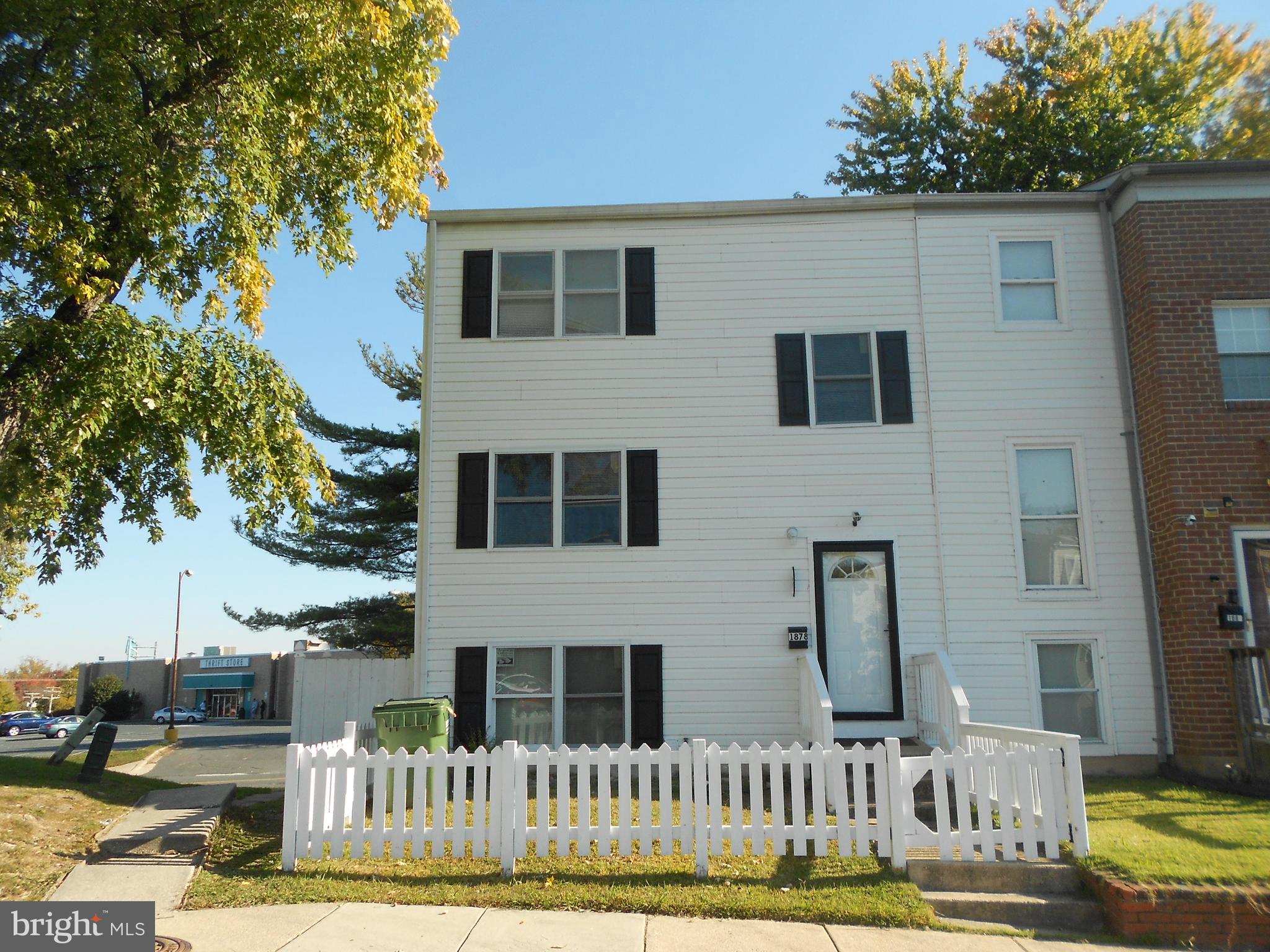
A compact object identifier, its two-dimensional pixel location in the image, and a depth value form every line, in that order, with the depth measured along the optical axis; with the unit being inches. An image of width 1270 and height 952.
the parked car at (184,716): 2304.4
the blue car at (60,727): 1840.6
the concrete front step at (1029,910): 262.7
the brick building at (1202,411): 437.4
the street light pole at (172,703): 1489.9
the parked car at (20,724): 1925.4
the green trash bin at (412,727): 385.7
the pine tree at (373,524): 1047.0
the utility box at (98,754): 432.5
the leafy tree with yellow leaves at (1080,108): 887.1
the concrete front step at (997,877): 278.5
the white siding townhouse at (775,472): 473.1
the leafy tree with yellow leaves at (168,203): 370.6
